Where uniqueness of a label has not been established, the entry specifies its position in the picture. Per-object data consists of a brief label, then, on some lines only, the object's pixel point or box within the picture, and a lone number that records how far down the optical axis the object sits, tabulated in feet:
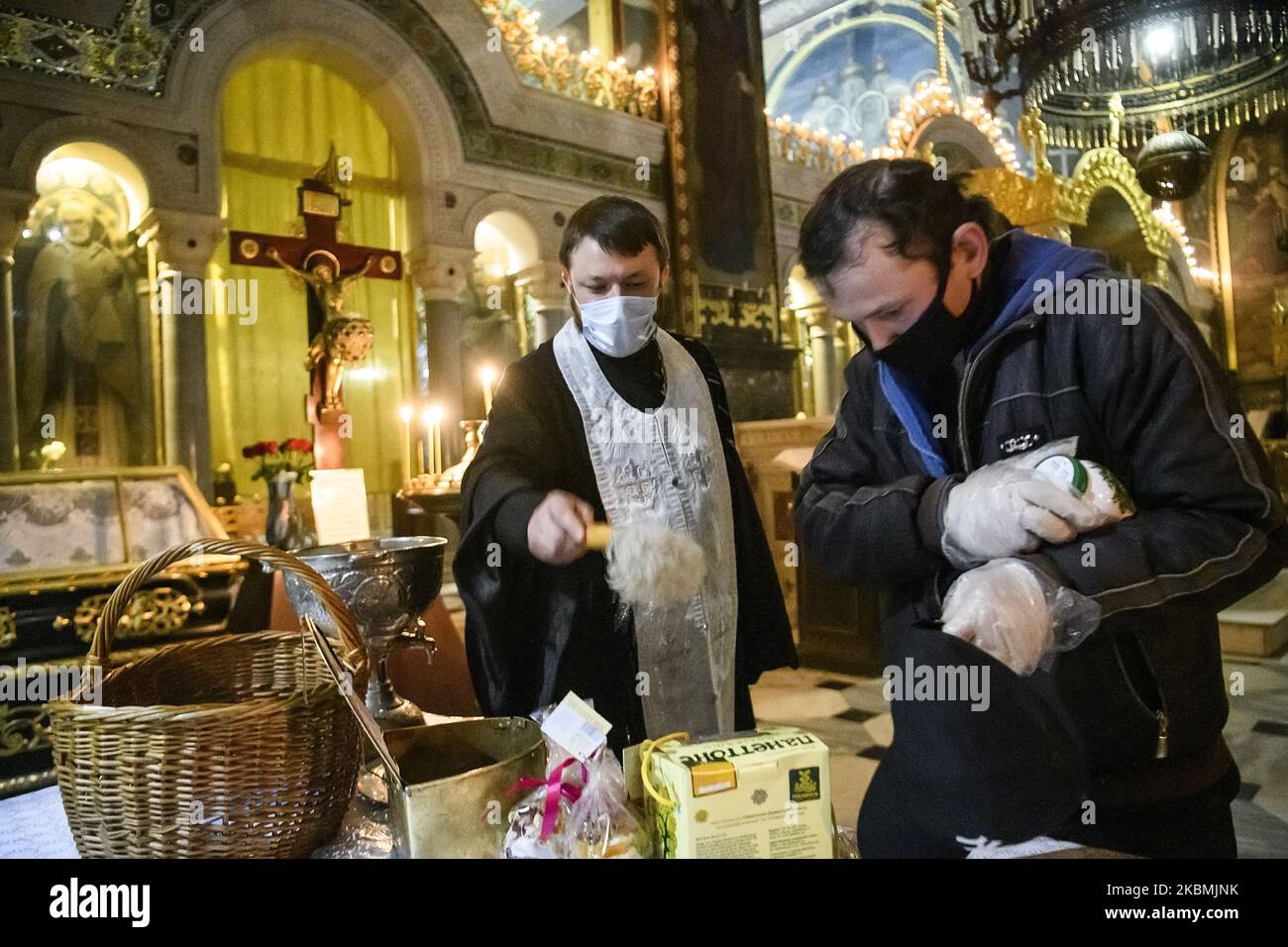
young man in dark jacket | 2.48
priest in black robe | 4.25
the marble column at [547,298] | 21.44
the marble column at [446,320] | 19.53
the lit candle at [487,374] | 14.49
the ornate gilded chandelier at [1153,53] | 10.21
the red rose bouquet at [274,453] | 13.17
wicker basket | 2.71
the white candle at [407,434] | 16.69
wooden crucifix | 12.56
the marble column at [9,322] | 13.89
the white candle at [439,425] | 17.47
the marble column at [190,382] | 15.85
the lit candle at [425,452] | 18.64
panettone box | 2.53
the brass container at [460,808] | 2.59
